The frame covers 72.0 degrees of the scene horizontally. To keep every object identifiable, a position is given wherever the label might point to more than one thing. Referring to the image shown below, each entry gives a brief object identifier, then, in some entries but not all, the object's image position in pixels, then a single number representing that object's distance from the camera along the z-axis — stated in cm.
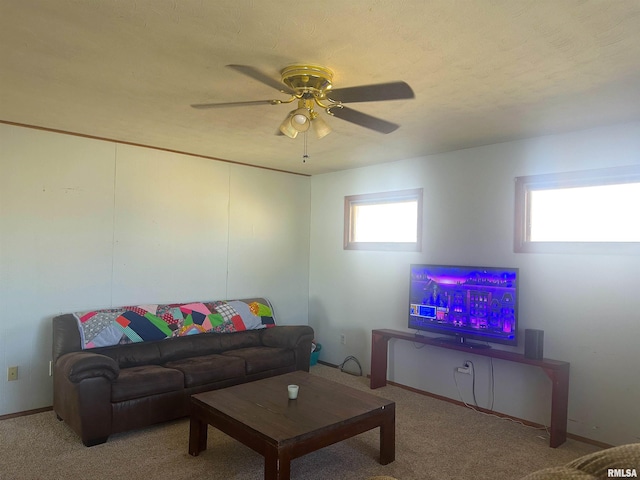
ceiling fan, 239
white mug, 305
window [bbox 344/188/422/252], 481
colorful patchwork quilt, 386
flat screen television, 376
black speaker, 351
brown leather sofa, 320
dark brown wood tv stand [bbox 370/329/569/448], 335
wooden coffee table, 248
